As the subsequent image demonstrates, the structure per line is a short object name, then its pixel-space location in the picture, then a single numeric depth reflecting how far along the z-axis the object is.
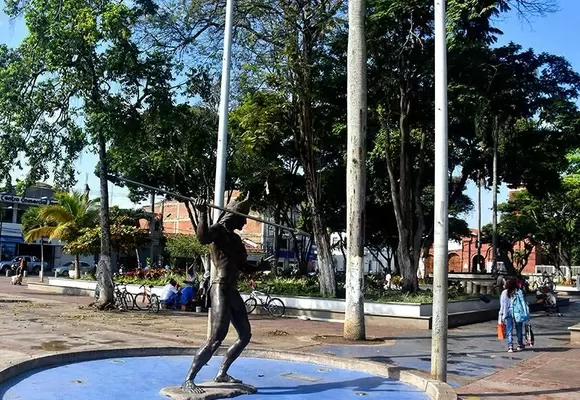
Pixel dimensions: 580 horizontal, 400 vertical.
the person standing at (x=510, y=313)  13.54
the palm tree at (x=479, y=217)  36.45
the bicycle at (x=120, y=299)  20.96
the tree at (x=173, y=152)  20.20
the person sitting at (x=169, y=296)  21.78
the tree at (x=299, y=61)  19.97
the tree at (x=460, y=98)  20.44
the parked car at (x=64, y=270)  45.84
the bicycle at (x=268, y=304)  20.69
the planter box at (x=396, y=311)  18.19
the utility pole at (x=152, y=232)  35.45
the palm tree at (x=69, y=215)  31.16
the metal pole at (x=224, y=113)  13.12
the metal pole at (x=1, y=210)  49.82
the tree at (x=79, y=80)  17.91
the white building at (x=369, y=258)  50.67
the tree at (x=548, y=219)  45.62
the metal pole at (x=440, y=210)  8.33
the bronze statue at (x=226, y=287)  7.32
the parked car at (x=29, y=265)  52.17
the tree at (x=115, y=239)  29.23
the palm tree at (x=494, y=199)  26.61
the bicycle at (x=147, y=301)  21.14
